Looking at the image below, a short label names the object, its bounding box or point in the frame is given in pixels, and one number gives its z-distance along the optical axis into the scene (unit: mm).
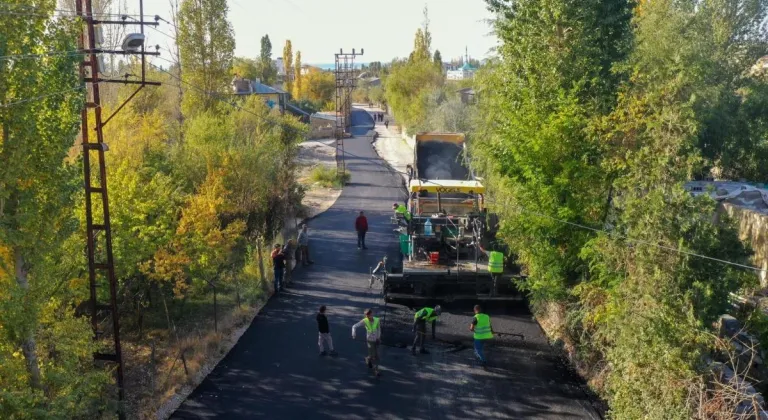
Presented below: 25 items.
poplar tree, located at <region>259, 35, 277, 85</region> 89188
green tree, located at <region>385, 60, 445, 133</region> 55038
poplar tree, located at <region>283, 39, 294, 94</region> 88625
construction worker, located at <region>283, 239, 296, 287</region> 17688
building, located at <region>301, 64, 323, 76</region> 103062
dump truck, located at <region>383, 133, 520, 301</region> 15156
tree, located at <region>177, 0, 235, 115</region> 27375
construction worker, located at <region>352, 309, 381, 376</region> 11773
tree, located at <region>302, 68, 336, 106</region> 93312
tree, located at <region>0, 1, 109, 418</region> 8047
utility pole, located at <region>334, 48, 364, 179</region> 37625
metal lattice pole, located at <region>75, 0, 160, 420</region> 9945
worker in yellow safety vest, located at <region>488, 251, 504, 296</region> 14617
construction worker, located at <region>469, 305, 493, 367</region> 12219
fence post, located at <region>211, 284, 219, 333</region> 13883
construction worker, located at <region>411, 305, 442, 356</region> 12695
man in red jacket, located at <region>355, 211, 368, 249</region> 20688
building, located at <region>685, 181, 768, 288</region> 15123
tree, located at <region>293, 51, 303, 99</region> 88138
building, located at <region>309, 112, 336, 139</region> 64194
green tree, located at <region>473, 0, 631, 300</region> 12703
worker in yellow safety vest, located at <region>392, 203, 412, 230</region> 16969
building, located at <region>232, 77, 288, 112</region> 56719
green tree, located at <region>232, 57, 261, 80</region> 76000
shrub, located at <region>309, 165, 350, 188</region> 35281
